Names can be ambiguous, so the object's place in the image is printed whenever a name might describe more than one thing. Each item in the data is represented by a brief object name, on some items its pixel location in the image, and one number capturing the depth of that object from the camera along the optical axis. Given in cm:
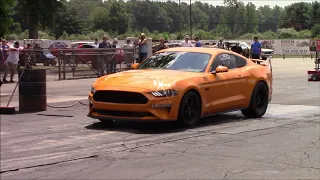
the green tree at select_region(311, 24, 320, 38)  8898
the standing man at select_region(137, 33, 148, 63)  2366
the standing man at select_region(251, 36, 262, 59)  2586
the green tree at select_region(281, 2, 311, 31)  13362
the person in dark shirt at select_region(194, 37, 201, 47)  2627
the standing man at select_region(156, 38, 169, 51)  2345
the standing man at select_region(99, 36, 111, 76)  2488
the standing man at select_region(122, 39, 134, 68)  2522
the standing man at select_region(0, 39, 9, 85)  2103
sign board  6462
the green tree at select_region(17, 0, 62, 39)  3941
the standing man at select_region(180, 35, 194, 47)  2505
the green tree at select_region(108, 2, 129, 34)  11594
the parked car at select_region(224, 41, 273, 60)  4818
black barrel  1163
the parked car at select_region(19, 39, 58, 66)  2472
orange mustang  963
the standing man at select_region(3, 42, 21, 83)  2097
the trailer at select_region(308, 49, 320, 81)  2305
